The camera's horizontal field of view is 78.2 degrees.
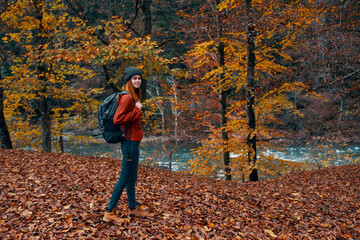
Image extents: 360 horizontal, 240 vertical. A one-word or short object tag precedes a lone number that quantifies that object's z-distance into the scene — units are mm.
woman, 3293
